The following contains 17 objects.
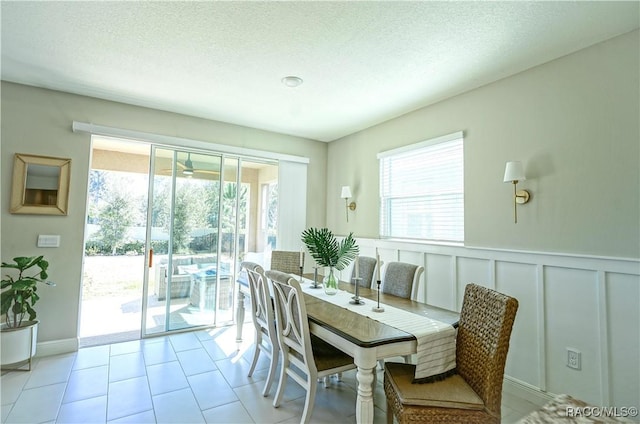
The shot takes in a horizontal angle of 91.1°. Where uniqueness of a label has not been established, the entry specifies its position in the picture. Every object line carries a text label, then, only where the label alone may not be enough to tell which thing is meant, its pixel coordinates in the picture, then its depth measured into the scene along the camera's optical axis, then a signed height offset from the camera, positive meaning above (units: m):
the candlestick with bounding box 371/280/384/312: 2.23 -0.56
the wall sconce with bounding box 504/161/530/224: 2.54 +0.44
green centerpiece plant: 2.66 -0.19
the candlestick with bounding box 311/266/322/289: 3.02 -0.53
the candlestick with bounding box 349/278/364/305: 2.42 -0.55
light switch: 3.16 -0.17
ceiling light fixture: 2.92 +1.40
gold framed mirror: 3.06 +0.39
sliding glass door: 3.77 -0.17
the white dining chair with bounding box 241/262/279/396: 2.44 -0.71
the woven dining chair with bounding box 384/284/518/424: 1.60 -0.84
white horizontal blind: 3.22 +0.47
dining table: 1.69 -0.59
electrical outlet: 2.26 -0.90
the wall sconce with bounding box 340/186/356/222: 4.36 +0.47
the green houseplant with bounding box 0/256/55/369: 2.66 -0.80
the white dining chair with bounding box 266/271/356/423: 2.03 -0.85
